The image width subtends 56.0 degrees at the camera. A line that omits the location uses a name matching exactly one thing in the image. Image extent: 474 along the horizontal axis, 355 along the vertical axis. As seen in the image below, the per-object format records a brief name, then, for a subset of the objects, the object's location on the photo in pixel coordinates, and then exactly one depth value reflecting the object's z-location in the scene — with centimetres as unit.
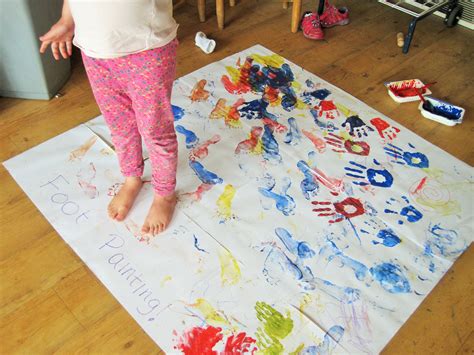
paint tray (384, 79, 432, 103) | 161
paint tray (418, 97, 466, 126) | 152
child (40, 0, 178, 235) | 85
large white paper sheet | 100
